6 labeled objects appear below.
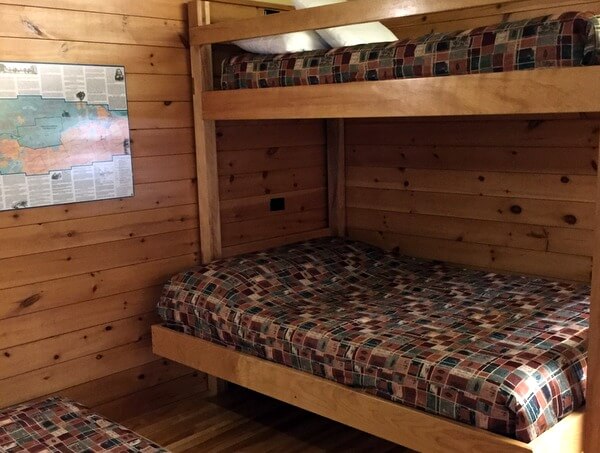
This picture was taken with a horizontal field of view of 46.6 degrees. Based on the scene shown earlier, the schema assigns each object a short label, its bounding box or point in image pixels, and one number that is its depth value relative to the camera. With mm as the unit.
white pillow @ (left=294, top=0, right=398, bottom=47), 2629
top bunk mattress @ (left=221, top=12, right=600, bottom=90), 1894
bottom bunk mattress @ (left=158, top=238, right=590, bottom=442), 1851
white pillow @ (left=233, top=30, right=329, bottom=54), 2699
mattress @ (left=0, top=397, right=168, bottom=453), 2156
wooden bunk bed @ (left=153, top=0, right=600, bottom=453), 1865
